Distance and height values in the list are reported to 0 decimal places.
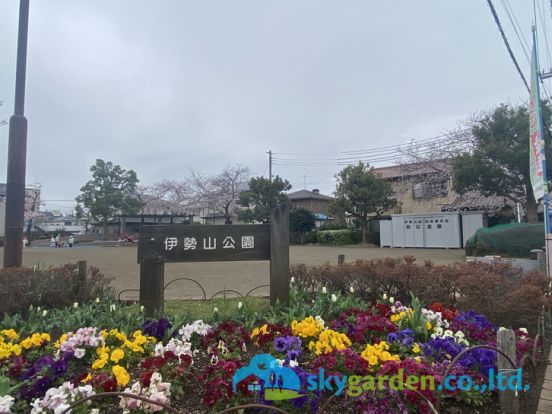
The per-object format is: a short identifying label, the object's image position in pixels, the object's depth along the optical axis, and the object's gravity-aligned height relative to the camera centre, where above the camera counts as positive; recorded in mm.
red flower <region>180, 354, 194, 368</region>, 2795 -968
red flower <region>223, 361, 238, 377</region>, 2532 -936
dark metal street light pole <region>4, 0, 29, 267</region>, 5008 +1002
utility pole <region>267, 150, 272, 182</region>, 36375 +7046
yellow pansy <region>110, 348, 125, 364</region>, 2861 -947
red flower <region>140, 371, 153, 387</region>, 2477 -976
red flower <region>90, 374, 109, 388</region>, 2457 -979
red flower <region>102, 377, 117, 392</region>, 2420 -996
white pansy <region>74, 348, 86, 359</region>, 2961 -954
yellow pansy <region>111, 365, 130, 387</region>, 2492 -968
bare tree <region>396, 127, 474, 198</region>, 25516 +5020
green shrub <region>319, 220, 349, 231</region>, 31712 +655
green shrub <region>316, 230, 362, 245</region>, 28875 -295
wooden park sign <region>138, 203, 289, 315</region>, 4676 -130
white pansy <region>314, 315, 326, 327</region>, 3490 -847
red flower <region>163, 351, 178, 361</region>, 2846 -942
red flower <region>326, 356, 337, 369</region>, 2604 -918
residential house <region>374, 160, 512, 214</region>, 24922 +3135
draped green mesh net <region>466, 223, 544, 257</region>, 13078 -283
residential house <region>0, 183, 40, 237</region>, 41719 +3711
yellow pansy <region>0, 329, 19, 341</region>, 3332 -899
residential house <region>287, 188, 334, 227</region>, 42094 +3693
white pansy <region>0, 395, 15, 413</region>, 2238 -1033
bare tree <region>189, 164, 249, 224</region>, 41438 +4869
